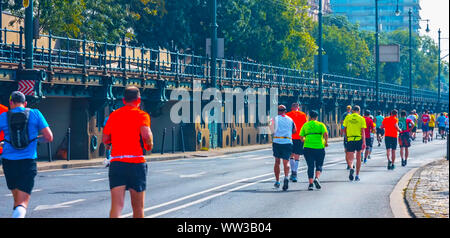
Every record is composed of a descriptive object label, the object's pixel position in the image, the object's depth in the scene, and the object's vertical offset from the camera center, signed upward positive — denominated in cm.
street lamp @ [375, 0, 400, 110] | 5930 +480
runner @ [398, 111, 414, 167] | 2406 -44
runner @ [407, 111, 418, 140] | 3769 -74
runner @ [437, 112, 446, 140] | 4756 -42
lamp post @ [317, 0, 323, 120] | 4761 +334
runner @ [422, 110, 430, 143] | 4464 -44
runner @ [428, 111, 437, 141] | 4748 -41
